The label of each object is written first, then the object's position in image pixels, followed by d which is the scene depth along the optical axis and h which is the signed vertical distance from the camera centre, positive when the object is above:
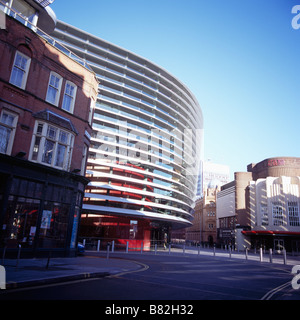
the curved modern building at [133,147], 38.53 +13.43
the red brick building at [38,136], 14.41 +5.23
